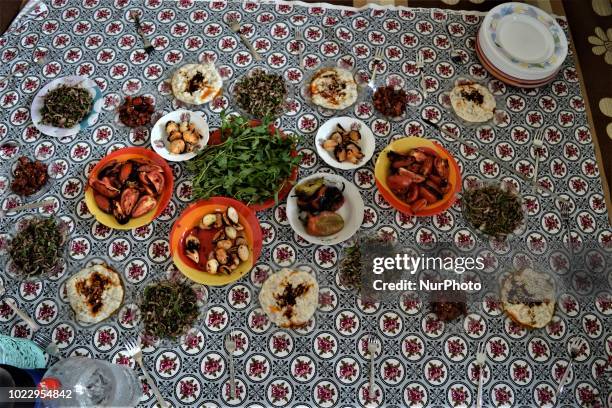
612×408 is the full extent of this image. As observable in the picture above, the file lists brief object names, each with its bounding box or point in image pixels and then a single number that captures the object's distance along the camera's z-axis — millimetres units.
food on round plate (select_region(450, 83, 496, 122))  1976
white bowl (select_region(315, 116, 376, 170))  1817
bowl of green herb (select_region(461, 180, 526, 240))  1787
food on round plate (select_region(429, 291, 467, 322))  1657
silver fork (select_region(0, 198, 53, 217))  1763
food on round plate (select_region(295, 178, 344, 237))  1676
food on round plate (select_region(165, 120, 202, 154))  1791
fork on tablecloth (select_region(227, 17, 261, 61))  2075
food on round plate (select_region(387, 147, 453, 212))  1725
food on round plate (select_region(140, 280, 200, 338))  1612
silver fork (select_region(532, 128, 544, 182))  1890
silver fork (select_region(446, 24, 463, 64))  2104
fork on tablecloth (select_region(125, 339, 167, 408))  1539
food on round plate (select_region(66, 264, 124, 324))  1627
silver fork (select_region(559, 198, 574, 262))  1776
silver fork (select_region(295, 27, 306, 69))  2079
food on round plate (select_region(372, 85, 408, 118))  1967
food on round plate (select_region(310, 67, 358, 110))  1972
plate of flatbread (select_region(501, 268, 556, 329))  1652
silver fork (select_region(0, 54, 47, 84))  2012
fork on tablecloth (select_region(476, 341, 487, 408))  1568
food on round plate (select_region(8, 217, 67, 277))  1685
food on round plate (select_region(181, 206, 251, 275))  1608
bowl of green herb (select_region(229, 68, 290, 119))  1961
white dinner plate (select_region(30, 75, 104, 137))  1890
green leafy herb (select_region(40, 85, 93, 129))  1895
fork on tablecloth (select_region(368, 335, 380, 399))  1573
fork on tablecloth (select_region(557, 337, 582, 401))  1581
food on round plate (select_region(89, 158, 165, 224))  1687
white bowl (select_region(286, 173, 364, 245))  1699
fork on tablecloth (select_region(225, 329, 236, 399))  1561
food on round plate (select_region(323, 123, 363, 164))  1816
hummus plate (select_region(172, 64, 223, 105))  1962
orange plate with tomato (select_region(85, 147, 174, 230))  1701
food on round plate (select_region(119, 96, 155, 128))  1915
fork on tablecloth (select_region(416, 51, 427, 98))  2037
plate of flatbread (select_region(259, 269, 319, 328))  1638
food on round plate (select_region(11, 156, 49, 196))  1798
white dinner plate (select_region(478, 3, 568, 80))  1985
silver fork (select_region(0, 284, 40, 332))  1602
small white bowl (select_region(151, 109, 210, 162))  1797
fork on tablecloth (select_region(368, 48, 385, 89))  2045
